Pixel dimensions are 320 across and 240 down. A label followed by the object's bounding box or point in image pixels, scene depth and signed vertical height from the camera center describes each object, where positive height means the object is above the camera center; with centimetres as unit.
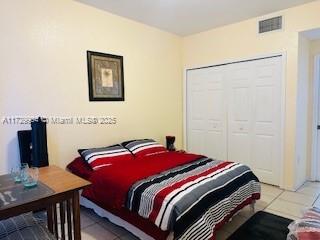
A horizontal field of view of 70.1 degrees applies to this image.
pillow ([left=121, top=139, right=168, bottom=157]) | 321 -57
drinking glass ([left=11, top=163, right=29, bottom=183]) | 169 -49
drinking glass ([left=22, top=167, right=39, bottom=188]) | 159 -50
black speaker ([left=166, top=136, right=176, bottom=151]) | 412 -62
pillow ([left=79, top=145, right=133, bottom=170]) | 270 -60
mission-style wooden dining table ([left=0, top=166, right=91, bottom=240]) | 134 -55
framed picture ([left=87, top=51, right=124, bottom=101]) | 321 +47
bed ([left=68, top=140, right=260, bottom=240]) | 180 -78
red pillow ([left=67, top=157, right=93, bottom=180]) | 266 -73
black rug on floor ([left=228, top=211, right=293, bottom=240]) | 219 -125
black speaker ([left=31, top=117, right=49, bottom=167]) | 251 -39
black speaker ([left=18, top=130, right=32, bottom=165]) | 254 -41
